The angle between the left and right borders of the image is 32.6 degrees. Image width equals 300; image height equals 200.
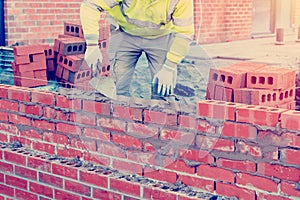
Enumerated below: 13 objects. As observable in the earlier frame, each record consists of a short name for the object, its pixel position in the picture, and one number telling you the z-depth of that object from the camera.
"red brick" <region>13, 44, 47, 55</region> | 3.57
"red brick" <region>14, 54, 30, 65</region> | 3.57
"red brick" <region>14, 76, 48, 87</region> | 3.45
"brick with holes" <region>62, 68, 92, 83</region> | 3.54
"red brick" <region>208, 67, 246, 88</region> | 2.55
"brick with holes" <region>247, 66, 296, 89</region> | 2.51
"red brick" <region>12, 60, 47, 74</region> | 3.56
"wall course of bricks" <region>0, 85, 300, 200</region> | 2.14
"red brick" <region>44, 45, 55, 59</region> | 3.76
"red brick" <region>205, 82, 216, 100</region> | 2.66
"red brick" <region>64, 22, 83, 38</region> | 4.07
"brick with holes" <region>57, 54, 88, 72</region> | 3.54
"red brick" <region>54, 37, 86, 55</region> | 3.70
